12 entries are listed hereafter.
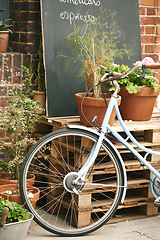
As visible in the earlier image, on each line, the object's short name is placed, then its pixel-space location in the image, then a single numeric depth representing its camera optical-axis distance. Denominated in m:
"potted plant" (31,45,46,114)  5.68
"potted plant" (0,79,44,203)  5.02
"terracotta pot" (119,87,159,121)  5.50
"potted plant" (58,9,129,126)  5.01
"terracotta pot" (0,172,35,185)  5.29
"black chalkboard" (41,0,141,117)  5.58
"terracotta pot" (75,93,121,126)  4.91
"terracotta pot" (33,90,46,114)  5.67
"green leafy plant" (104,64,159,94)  5.39
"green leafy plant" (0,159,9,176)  5.49
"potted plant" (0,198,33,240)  4.17
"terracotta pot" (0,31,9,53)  5.64
